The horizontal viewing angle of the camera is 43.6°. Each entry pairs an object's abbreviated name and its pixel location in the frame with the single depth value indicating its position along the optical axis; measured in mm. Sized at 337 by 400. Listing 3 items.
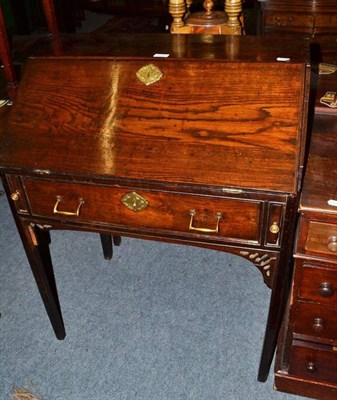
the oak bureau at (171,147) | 1323
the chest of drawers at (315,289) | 1346
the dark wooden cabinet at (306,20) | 3871
